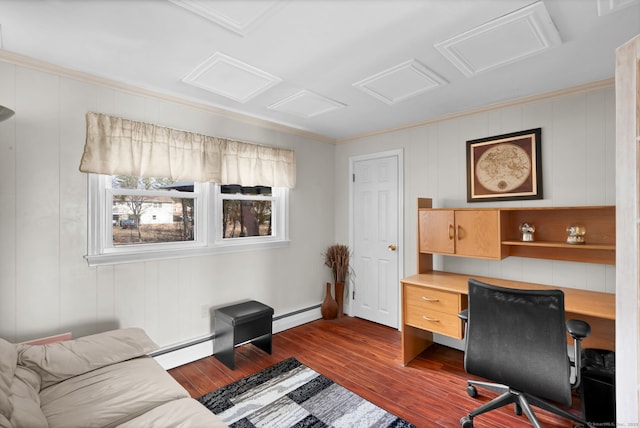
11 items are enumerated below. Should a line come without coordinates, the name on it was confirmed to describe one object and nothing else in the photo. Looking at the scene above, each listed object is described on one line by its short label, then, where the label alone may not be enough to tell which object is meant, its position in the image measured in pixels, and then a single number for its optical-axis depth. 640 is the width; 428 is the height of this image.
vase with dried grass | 4.02
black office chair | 1.65
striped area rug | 2.02
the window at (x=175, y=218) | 2.40
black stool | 2.70
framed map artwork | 2.66
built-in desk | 2.14
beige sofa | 1.36
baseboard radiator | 2.64
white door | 3.63
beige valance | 2.32
